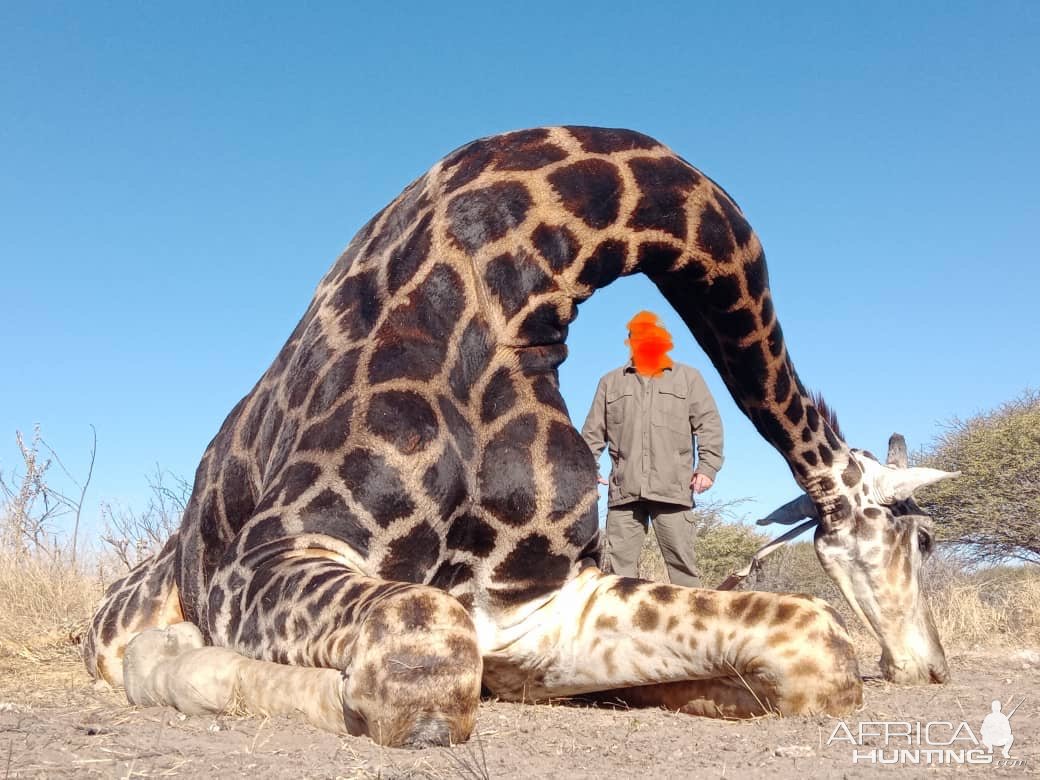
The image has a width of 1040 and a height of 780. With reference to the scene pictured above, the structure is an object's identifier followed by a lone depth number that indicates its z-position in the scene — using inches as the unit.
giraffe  120.3
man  299.0
